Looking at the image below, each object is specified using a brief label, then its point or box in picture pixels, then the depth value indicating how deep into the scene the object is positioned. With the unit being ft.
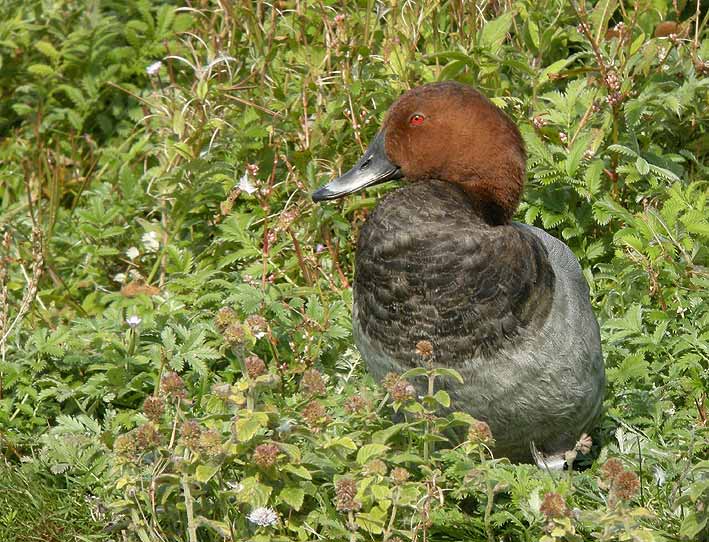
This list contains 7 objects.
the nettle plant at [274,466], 19.56
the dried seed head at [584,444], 20.12
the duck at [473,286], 22.86
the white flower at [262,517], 19.39
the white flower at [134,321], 26.63
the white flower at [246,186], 31.01
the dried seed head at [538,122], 31.30
